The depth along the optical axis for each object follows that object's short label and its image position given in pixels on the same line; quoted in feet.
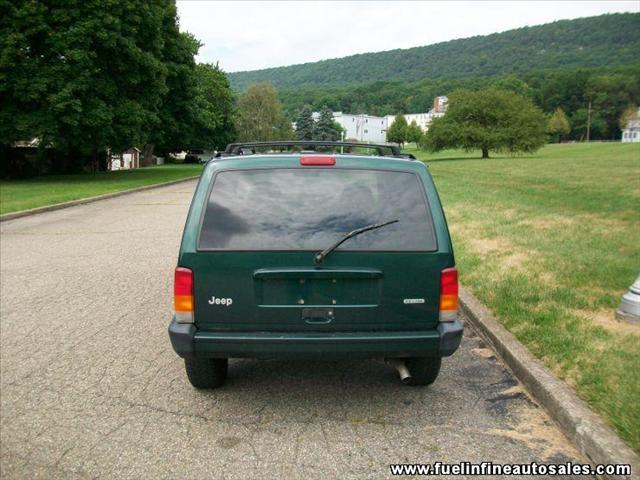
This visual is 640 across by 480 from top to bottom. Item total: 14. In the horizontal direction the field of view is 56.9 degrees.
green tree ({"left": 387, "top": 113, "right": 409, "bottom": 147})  508.53
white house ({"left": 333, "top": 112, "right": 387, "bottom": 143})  585.22
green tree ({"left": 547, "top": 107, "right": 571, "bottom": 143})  388.78
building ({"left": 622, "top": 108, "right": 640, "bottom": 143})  395.75
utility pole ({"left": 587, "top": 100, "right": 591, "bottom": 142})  399.44
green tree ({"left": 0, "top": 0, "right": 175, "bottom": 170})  81.51
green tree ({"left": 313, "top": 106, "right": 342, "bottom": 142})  366.22
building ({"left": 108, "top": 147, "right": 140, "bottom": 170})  180.86
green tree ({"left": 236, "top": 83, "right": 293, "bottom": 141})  305.94
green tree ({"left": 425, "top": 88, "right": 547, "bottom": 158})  207.31
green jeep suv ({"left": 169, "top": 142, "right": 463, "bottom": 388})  11.71
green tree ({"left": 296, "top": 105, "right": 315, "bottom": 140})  368.89
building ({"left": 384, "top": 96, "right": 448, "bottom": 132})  621.60
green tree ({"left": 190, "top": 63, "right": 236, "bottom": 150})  185.88
